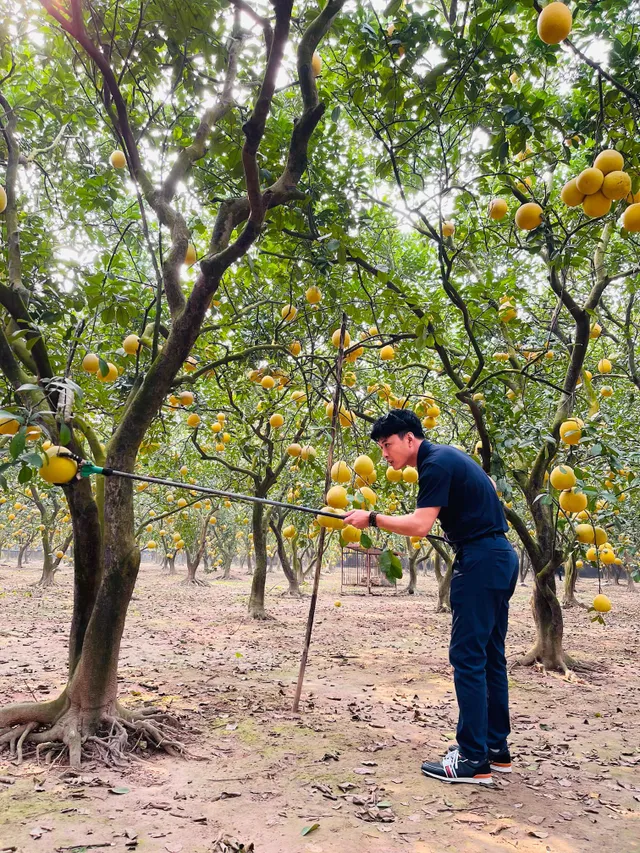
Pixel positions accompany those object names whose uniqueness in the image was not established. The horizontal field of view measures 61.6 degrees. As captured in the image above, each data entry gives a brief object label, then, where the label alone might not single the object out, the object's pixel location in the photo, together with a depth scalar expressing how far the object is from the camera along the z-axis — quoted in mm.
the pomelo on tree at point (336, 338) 4051
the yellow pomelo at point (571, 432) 3543
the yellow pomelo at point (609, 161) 2250
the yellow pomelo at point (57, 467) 2252
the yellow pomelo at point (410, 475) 4223
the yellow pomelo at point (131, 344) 3707
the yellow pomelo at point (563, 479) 3439
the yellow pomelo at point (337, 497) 2764
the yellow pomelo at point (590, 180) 2217
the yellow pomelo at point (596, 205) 2285
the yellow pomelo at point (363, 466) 3217
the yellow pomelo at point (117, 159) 3792
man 2715
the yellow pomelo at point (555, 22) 2105
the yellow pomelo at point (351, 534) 2865
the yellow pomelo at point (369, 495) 2822
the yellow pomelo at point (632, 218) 2271
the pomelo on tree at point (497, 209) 3590
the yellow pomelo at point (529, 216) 2828
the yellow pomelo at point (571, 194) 2312
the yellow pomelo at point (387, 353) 4725
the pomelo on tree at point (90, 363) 3365
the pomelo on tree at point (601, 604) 4449
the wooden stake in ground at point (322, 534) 3363
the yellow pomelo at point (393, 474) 3943
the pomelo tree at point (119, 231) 2828
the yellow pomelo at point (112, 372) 2957
